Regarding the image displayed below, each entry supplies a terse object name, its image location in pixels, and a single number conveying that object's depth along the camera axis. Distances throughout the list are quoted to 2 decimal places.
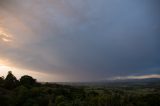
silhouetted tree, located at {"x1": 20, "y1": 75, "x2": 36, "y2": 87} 50.74
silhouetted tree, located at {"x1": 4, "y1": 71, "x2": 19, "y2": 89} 47.10
